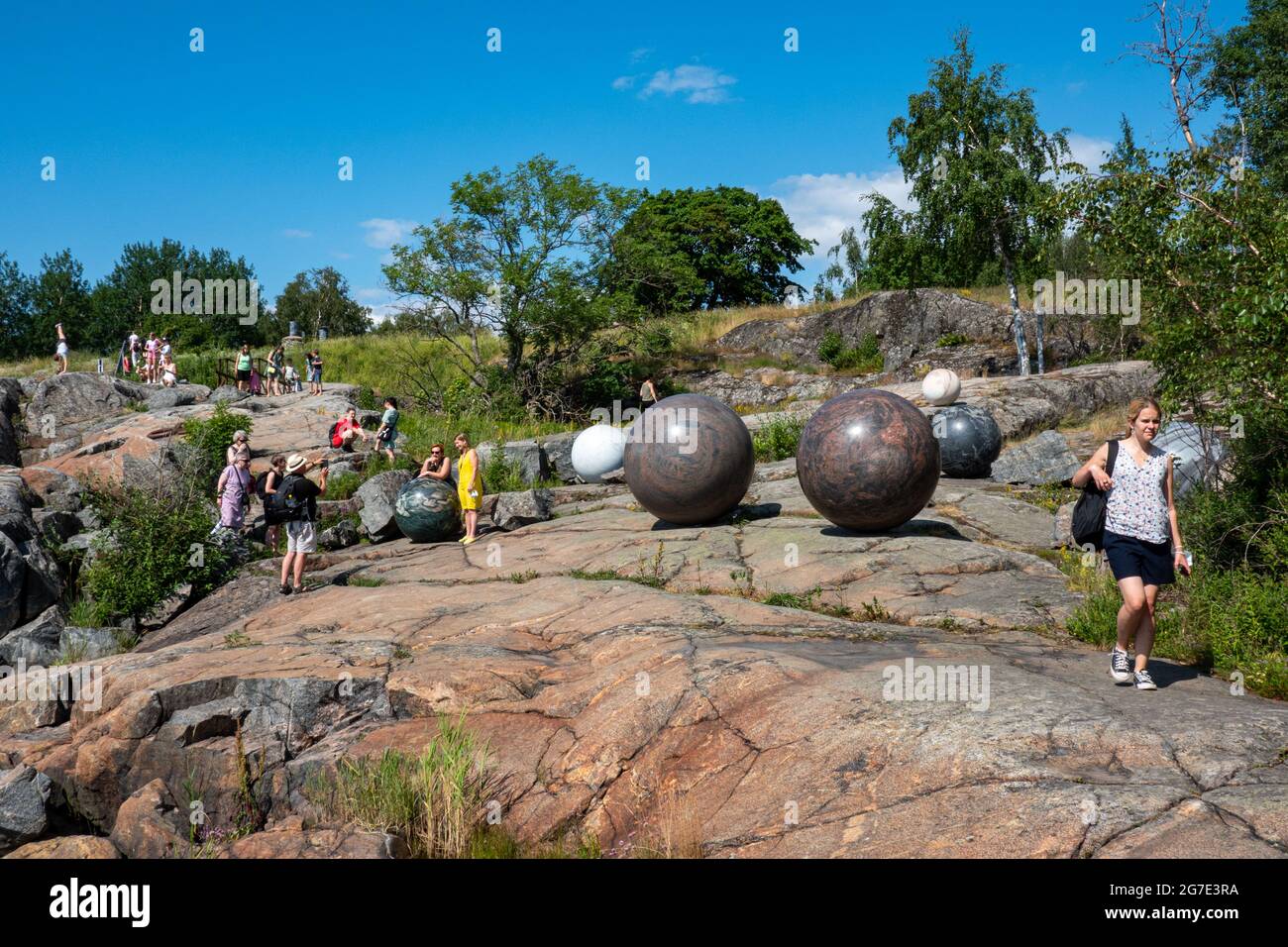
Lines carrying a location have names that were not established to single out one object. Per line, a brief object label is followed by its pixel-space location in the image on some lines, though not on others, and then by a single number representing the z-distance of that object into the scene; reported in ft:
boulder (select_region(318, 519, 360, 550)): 57.67
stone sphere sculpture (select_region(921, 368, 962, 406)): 71.05
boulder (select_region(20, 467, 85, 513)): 67.15
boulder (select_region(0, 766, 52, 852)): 23.31
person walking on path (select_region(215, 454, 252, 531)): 54.13
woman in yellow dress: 53.01
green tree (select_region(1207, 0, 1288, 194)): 113.39
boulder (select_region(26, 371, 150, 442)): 93.66
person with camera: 39.40
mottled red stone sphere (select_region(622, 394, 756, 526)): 41.98
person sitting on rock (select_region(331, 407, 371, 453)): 76.38
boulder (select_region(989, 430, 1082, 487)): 55.19
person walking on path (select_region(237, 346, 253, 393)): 99.35
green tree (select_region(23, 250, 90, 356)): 206.08
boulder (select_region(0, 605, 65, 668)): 45.01
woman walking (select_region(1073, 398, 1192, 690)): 21.57
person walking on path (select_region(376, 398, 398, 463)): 74.64
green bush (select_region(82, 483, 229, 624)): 47.96
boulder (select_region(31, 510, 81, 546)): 57.88
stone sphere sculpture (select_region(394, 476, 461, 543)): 54.13
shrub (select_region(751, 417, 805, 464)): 68.44
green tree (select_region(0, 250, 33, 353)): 203.72
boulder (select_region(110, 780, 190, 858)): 21.26
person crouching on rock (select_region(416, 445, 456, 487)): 56.70
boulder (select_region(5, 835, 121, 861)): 20.08
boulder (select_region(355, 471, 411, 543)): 58.29
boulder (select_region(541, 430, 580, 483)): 73.10
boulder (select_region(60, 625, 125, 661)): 43.50
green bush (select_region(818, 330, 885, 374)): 123.75
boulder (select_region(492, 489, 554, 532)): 55.83
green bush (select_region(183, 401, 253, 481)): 70.79
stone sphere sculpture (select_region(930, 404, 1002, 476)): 58.49
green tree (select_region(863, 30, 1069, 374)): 101.55
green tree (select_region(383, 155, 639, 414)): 105.81
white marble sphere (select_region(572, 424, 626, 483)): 66.90
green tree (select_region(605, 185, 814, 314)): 178.91
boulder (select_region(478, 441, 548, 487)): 71.10
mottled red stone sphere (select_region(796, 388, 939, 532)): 37.27
